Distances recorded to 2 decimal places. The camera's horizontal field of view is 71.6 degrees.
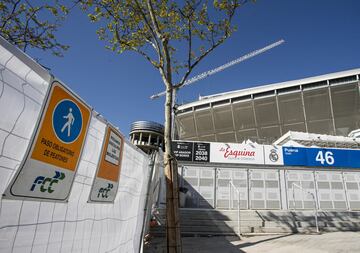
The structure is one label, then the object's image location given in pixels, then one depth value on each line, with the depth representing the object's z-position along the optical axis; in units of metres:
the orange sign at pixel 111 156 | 2.82
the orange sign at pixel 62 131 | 1.88
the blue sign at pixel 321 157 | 14.42
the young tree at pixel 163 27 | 5.45
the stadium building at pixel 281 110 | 26.75
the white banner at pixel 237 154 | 14.63
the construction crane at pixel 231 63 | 79.69
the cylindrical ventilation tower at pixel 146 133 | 60.66
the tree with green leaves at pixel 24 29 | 6.67
